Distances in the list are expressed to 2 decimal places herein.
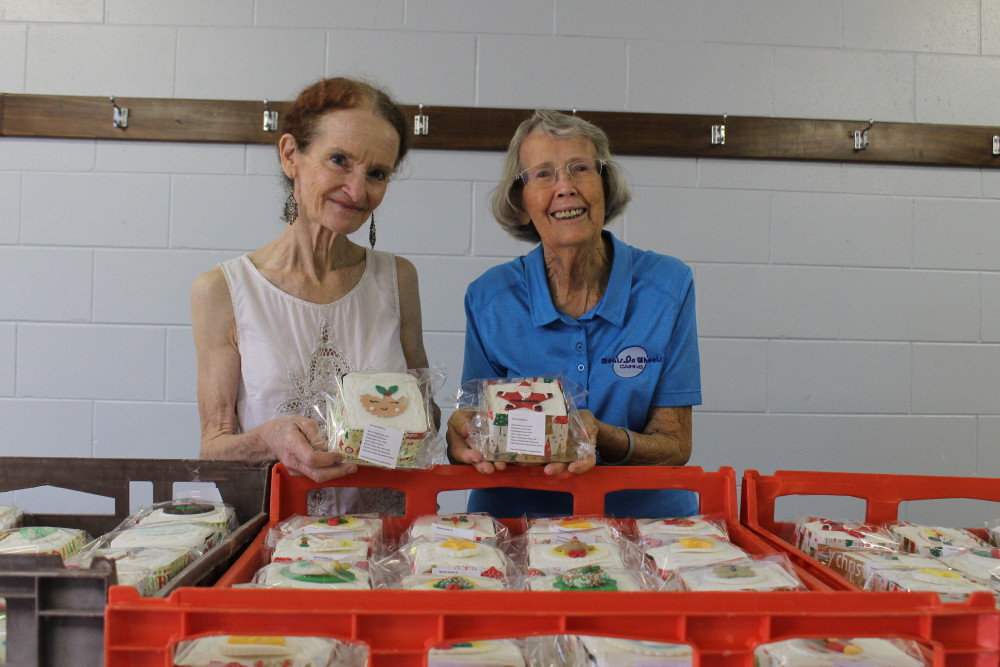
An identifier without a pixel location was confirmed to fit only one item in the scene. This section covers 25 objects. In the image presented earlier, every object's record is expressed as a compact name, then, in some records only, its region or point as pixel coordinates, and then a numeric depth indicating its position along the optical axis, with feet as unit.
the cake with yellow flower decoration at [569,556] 3.14
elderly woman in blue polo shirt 5.24
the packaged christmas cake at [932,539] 3.45
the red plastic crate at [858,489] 3.67
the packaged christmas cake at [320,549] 3.13
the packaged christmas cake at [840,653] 2.48
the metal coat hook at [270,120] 8.36
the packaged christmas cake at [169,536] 3.14
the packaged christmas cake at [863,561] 3.09
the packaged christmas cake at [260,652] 2.40
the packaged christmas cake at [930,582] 2.85
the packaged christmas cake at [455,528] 3.42
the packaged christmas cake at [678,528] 3.46
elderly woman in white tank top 5.23
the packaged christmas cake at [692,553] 3.14
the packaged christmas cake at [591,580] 2.84
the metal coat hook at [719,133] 8.70
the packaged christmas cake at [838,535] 3.44
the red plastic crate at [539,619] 2.12
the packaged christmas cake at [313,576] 2.77
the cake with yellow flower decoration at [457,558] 3.08
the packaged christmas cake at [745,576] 2.80
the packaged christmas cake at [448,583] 2.83
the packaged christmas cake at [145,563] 2.66
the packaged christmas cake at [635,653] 2.45
